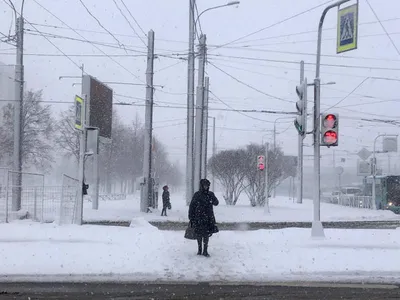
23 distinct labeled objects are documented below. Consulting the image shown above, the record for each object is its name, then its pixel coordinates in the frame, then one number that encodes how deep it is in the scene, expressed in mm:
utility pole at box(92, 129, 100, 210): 26978
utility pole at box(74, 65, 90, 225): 15242
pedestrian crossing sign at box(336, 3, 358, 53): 11992
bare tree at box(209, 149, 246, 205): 32219
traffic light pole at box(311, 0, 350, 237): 12117
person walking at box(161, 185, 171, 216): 24427
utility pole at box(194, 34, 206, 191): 24469
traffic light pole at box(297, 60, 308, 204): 36812
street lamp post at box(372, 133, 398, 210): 33778
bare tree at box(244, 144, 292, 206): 32156
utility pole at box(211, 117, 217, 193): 38150
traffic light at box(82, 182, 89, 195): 15306
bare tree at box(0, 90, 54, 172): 41469
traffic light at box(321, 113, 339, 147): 11969
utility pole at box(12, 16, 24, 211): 20953
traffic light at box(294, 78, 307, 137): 12469
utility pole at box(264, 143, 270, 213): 26109
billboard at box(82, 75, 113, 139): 16656
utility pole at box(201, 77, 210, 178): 28047
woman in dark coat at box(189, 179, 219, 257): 10164
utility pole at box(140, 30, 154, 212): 24875
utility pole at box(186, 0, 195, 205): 25625
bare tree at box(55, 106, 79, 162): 43750
